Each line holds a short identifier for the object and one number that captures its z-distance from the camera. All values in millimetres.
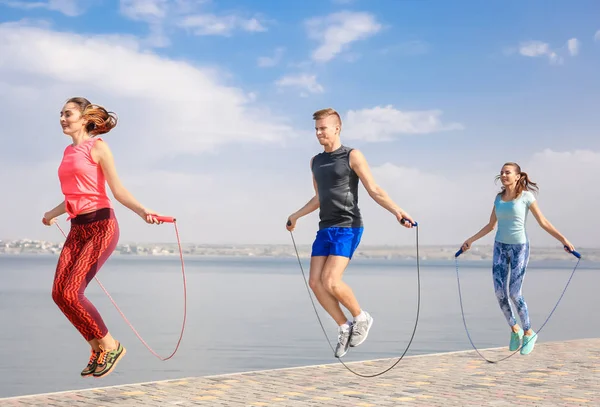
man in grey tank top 7609
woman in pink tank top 6672
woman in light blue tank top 10383
